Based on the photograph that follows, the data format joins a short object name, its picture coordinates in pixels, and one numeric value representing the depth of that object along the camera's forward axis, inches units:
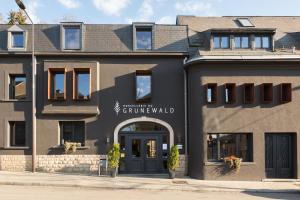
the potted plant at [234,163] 528.8
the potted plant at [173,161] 535.7
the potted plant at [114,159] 538.0
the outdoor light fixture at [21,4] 495.9
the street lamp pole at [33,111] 561.3
